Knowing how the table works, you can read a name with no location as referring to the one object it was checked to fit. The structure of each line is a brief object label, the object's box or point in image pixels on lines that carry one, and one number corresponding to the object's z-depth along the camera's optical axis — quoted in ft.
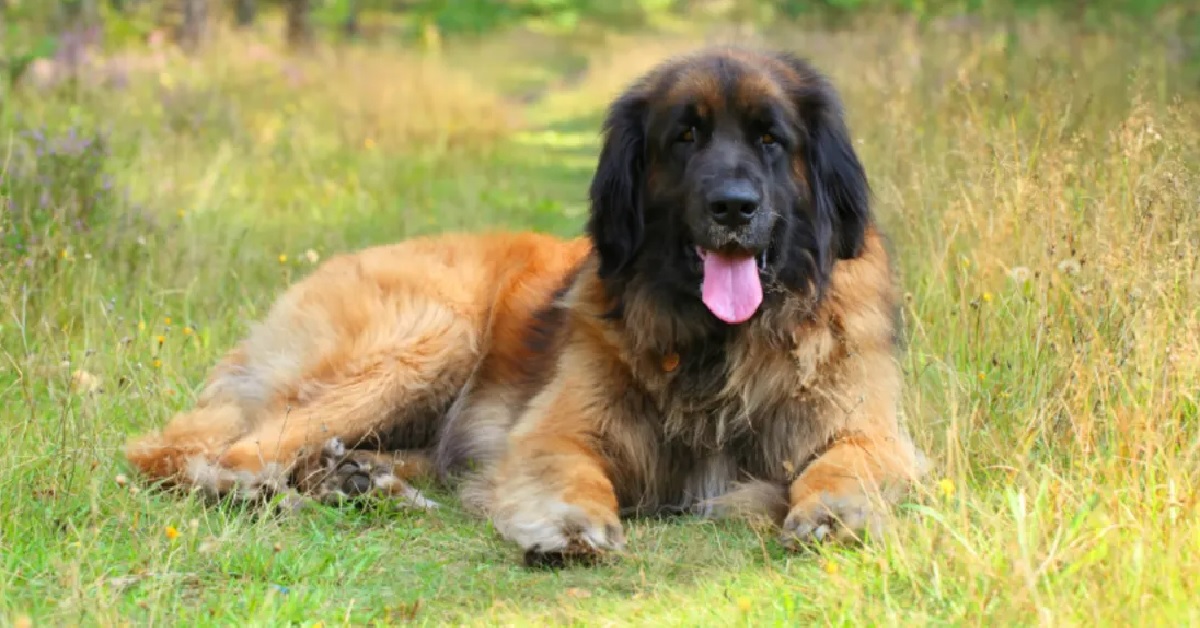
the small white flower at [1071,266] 13.34
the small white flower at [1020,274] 14.81
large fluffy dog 12.74
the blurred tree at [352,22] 76.43
